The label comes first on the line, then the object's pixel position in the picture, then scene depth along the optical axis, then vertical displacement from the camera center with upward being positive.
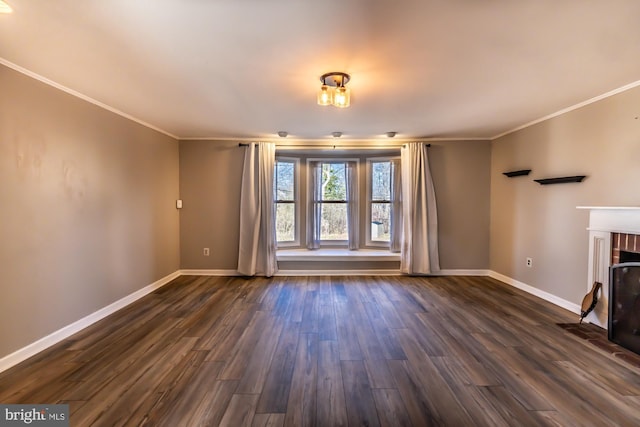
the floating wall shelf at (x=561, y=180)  3.05 +0.32
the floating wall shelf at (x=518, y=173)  3.83 +0.49
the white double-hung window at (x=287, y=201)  5.11 +0.10
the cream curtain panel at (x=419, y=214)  4.62 -0.12
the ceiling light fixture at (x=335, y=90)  2.30 +0.99
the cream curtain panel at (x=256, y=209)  4.64 -0.04
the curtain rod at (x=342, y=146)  4.79 +1.04
